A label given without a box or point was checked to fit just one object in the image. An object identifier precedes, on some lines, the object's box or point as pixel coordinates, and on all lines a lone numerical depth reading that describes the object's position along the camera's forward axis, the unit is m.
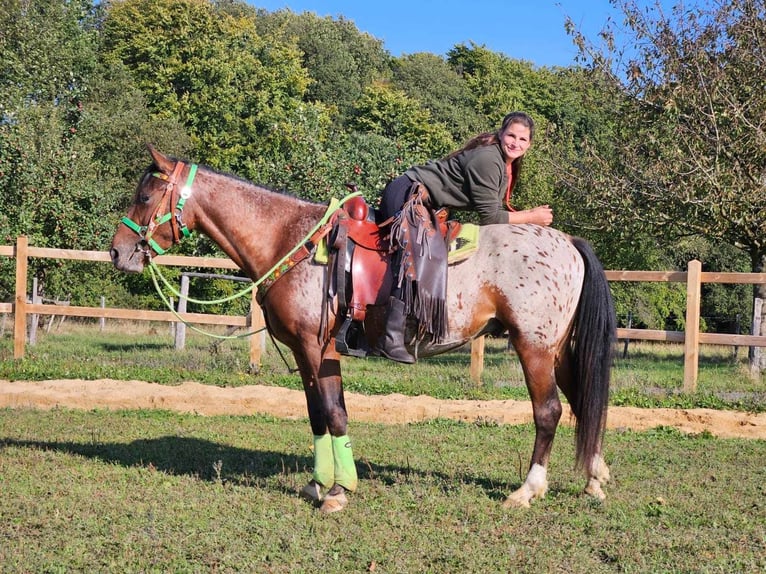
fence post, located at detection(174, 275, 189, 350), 16.08
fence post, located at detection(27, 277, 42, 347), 17.28
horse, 5.80
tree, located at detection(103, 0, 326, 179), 36.50
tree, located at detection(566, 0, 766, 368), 14.16
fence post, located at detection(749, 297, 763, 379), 13.31
